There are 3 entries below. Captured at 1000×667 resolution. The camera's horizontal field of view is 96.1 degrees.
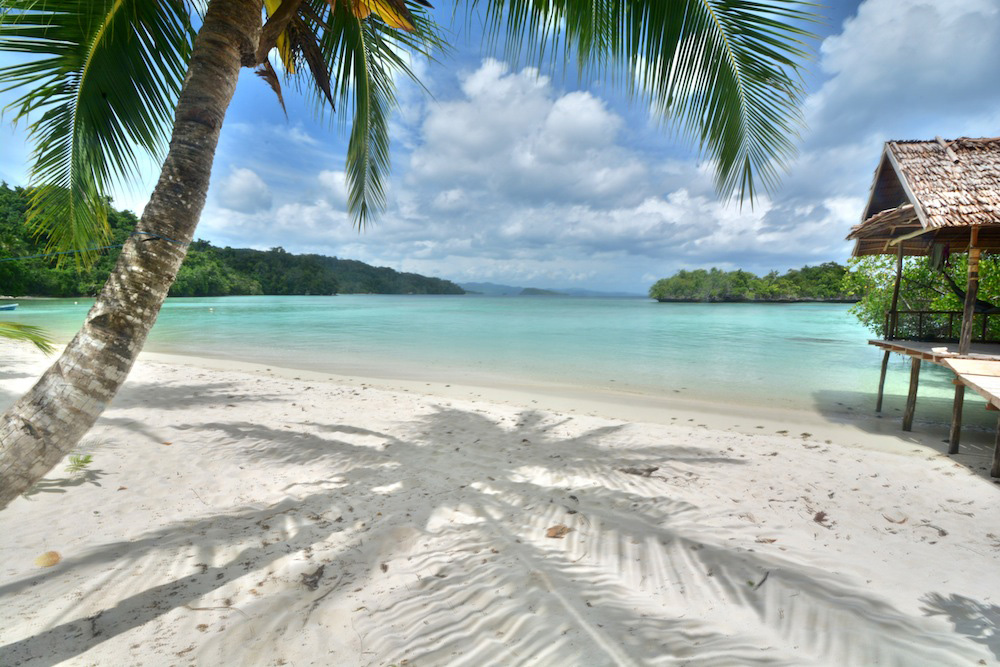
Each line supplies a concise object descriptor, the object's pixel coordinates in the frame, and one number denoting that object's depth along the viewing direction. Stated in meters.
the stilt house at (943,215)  5.64
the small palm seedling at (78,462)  3.58
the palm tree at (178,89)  1.93
